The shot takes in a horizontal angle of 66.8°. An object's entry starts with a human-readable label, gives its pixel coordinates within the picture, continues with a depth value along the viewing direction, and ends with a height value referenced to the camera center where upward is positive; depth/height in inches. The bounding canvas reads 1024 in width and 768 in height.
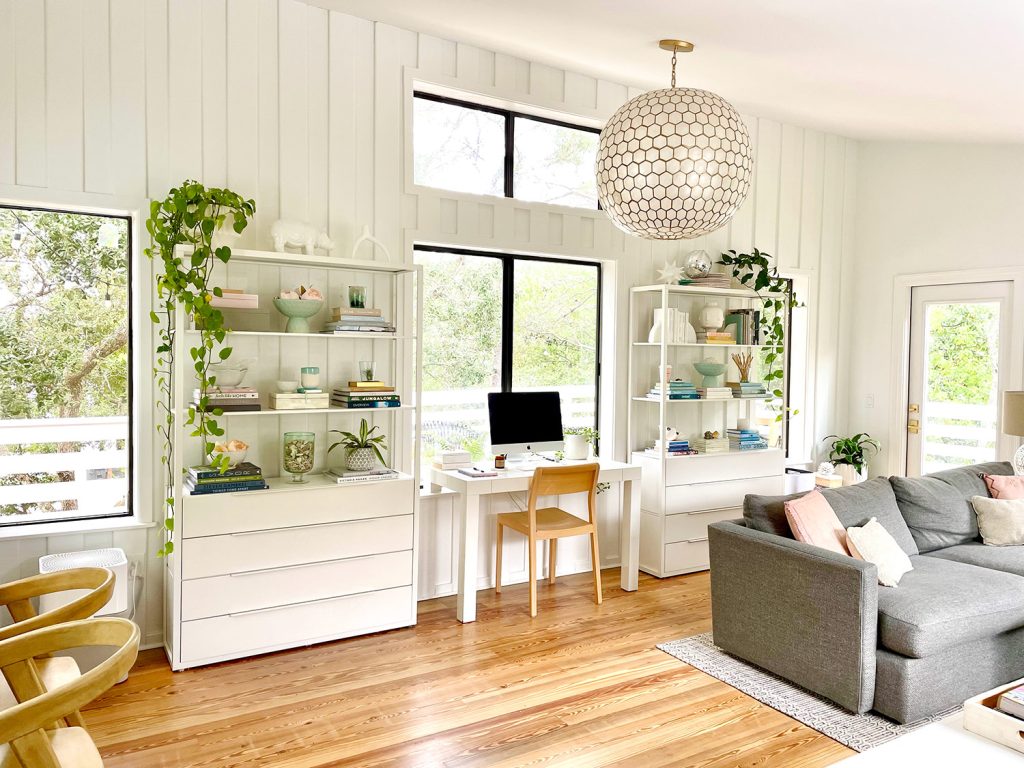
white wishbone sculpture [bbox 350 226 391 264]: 148.3 +23.3
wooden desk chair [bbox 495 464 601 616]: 157.5 -32.8
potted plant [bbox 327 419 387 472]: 147.0 -17.0
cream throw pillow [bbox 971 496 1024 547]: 152.2 -29.7
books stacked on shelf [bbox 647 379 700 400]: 187.3 -6.1
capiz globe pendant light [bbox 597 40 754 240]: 106.2 +28.6
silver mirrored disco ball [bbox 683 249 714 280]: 192.7 +25.2
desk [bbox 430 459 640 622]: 154.6 -28.2
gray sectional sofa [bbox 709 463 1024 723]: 113.2 -37.9
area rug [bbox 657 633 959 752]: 110.3 -51.7
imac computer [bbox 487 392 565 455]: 170.6 -13.2
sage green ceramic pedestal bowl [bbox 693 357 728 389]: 196.2 -1.1
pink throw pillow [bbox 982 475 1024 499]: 160.7 -24.2
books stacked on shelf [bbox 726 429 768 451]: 198.1 -18.7
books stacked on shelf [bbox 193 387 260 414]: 133.6 -6.9
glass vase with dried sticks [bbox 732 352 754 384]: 202.2 +1.0
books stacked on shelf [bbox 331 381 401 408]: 145.3 -6.5
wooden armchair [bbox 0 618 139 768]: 57.1 -26.0
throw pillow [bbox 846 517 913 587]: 125.6 -30.3
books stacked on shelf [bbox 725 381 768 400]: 199.5 -5.9
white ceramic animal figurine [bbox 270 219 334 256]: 139.2 +22.6
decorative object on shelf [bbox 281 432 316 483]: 141.6 -17.1
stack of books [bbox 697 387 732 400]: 193.6 -6.9
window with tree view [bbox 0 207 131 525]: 131.0 -1.5
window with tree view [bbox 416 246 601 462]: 172.4 +6.2
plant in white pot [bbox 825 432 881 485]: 224.1 -25.6
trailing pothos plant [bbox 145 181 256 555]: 125.6 +14.0
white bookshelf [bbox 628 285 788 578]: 185.5 -23.0
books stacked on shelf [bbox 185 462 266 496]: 130.8 -20.6
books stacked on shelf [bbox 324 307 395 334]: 144.3 +7.5
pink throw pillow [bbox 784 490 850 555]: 128.4 -26.3
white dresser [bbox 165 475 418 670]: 129.3 -36.8
